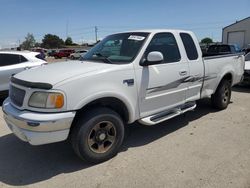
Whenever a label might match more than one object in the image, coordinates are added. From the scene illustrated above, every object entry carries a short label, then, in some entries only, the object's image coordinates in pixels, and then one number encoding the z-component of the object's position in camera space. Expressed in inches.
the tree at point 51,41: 2930.1
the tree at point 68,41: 3177.7
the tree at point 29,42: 2700.5
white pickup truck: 97.6
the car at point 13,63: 217.4
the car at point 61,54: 1455.1
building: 1042.0
